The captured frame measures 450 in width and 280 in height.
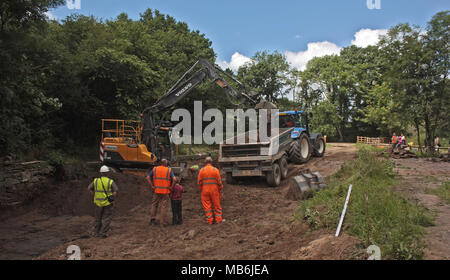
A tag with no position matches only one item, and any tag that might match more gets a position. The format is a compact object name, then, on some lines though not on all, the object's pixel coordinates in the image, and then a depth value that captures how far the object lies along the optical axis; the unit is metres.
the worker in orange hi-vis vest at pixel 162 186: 7.65
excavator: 12.11
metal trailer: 11.32
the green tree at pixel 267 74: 43.78
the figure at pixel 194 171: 13.63
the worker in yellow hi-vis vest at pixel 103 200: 6.99
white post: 5.42
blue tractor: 13.16
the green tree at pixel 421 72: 16.95
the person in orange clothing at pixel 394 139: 19.86
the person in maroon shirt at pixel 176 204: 7.83
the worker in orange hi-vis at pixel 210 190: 7.78
